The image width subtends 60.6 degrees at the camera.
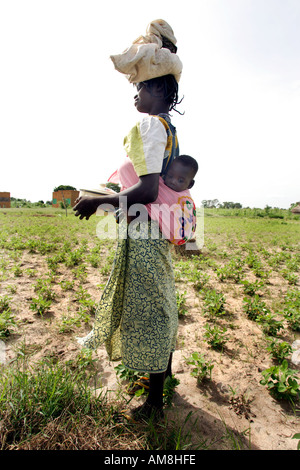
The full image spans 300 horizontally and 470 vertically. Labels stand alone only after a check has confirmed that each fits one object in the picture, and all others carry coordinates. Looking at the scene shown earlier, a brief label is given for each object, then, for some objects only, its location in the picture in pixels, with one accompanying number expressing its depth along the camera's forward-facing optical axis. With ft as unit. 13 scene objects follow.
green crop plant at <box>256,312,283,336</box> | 8.56
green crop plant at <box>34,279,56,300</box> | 10.94
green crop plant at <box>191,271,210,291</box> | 13.00
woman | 4.29
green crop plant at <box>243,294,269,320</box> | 9.64
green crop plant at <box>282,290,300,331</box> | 9.04
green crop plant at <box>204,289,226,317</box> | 9.80
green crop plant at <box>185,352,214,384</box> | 6.32
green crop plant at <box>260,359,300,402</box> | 5.68
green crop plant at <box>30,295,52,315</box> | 9.33
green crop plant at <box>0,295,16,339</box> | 7.86
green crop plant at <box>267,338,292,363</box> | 7.05
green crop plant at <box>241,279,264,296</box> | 12.13
